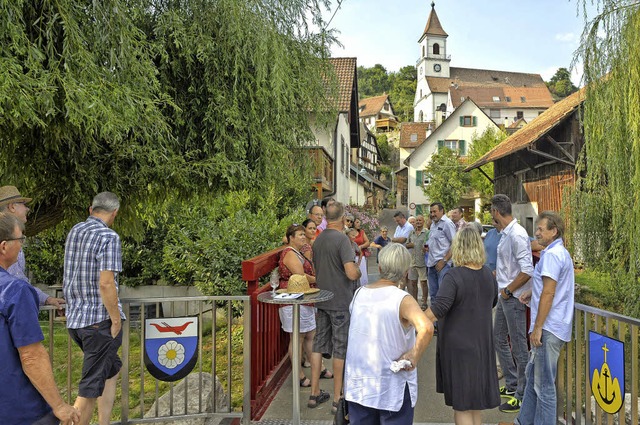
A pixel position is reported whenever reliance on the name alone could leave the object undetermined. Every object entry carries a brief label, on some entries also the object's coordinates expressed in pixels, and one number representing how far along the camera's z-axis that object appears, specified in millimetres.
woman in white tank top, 3129
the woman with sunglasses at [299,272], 5398
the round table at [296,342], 4352
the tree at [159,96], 3943
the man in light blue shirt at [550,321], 3930
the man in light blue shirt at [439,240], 7777
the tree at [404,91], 119062
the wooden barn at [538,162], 20625
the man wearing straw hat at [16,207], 3834
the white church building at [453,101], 50031
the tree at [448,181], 43219
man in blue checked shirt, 3729
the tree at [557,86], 119569
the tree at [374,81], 151250
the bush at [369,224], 23039
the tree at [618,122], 6422
